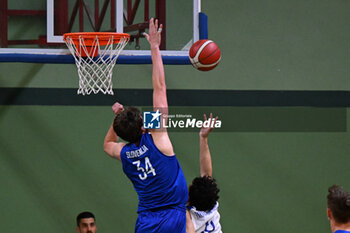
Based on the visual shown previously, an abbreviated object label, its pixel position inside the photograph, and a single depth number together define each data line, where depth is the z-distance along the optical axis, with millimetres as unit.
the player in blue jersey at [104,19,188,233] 7961
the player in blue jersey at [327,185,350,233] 6883
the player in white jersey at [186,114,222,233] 9031
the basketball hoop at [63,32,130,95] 11234
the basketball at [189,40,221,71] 10875
